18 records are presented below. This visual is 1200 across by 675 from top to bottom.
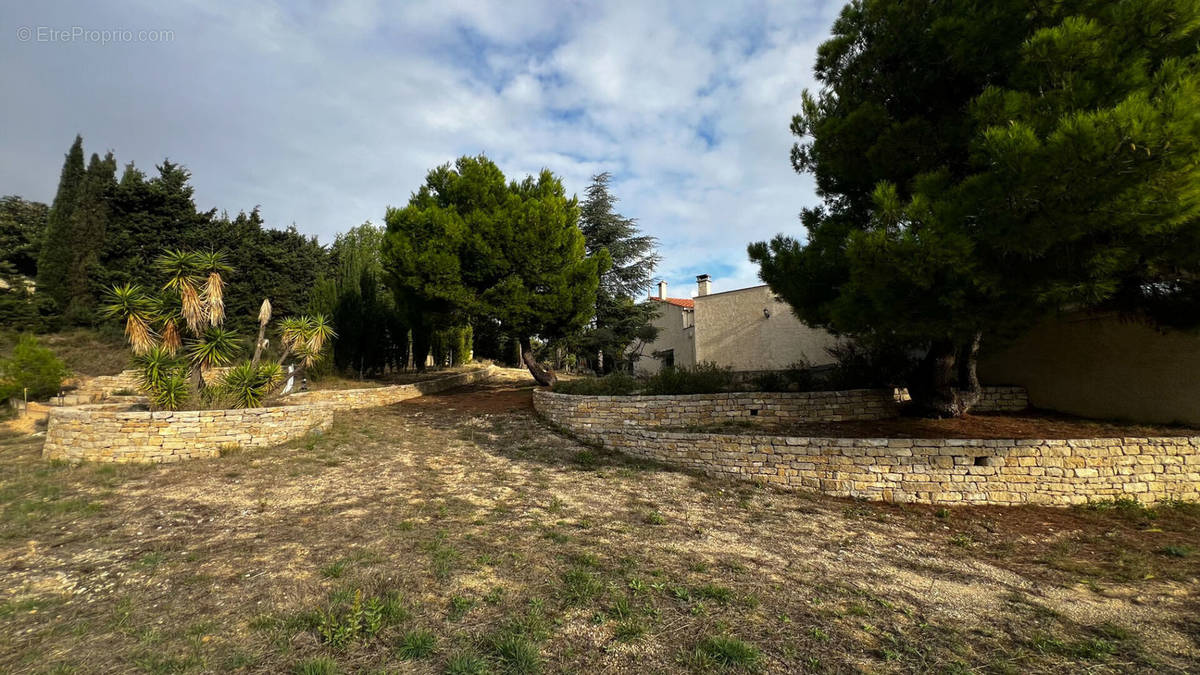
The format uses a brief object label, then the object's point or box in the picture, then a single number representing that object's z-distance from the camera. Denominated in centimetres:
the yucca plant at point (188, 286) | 934
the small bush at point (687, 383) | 1019
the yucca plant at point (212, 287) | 965
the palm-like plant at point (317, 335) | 1087
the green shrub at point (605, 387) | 1067
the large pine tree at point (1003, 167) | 416
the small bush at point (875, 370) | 962
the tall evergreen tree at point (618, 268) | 1712
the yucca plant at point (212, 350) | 930
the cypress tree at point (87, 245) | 1884
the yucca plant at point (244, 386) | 921
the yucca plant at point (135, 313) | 877
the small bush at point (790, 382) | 990
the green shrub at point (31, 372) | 1188
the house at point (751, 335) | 1388
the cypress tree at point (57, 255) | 1900
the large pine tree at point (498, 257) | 1368
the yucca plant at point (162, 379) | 840
